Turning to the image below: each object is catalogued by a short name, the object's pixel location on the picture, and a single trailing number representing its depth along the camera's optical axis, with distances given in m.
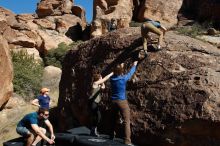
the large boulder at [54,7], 35.88
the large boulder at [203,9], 30.41
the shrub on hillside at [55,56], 29.73
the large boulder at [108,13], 31.17
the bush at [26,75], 21.22
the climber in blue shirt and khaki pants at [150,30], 9.75
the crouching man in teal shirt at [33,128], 7.63
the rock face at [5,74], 16.80
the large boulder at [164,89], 8.29
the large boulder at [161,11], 32.06
